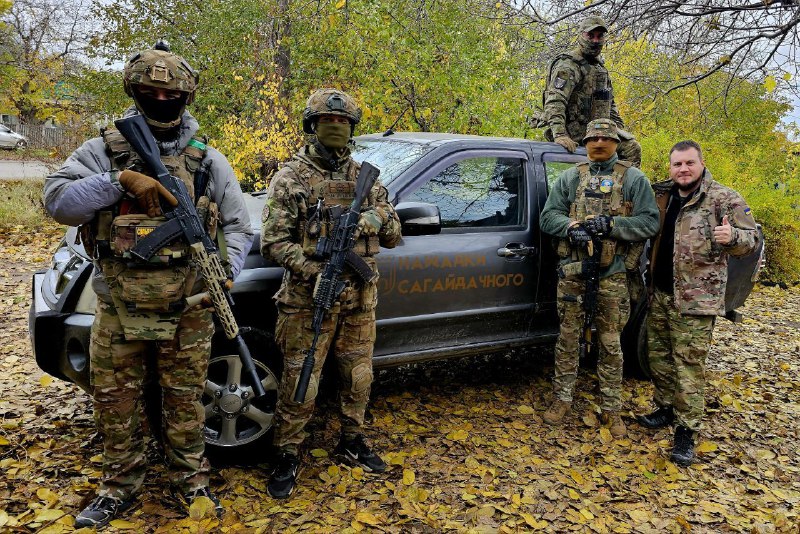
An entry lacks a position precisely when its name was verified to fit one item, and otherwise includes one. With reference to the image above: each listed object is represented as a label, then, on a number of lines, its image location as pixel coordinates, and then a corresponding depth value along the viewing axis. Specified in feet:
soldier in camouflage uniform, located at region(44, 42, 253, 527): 8.70
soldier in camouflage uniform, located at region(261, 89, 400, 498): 10.37
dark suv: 11.05
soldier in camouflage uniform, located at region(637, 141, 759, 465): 12.93
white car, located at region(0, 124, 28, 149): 83.85
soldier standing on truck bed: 16.76
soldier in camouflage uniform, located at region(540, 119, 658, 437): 13.38
